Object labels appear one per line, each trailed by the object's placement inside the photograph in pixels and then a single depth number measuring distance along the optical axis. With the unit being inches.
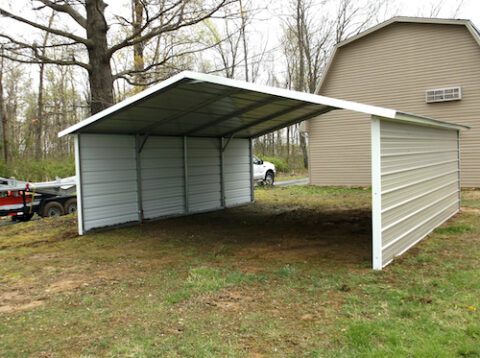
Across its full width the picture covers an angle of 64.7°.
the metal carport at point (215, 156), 210.7
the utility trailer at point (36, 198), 386.3
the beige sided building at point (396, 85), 509.4
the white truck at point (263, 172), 721.6
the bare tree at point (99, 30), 362.3
